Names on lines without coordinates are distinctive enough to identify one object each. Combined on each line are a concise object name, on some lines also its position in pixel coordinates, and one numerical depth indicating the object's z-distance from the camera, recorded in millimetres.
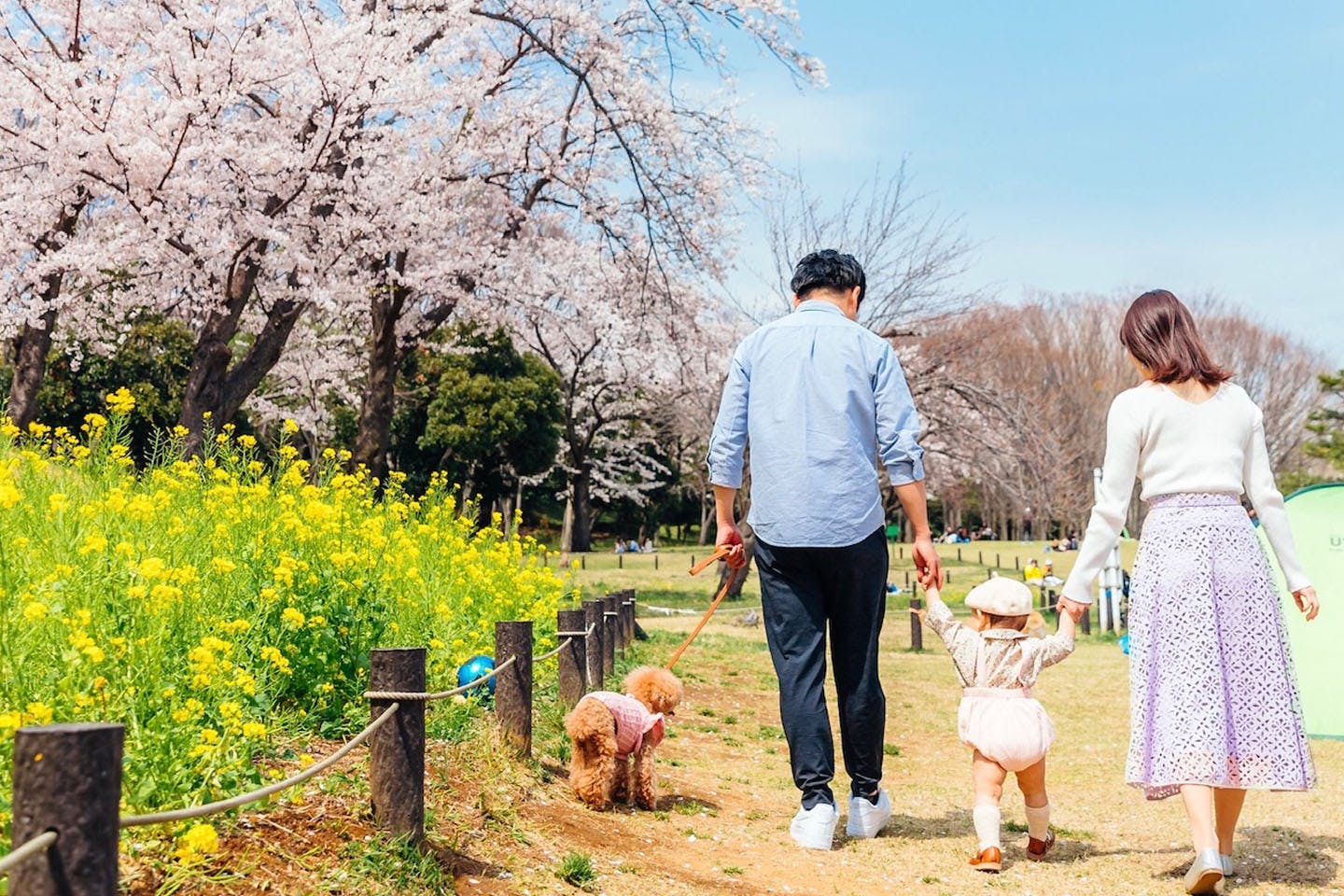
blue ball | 4895
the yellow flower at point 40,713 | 2221
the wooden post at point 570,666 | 5727
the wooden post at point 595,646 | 6809
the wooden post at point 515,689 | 4535
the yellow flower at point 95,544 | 2881
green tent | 6762
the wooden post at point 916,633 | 13047
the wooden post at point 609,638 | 7916
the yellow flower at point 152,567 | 2703
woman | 3580
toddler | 3873
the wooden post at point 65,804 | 1669
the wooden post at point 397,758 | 3105
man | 4031
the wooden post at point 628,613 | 10156
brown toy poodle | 4328
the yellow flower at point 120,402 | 5476
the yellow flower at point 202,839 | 2221
